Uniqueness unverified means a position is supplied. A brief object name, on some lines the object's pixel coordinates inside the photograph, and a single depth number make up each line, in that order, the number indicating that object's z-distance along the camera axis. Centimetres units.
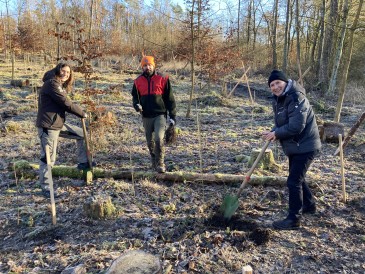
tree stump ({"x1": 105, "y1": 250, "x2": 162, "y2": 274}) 278
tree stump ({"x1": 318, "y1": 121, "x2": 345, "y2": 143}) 759
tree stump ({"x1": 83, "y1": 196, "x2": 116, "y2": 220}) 400
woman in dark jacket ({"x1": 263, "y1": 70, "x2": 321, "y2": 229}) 353
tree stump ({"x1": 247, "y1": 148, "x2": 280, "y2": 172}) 569
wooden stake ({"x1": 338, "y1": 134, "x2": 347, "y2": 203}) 437
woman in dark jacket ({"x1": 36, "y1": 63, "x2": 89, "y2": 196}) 458
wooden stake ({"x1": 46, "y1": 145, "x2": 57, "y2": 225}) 377
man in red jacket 521
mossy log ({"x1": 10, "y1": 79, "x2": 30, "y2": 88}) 1382
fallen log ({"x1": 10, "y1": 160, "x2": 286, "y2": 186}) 506
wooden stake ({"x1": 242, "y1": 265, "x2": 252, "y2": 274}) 244
